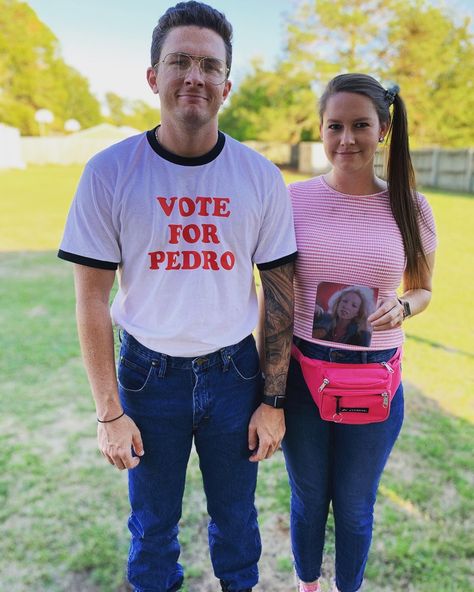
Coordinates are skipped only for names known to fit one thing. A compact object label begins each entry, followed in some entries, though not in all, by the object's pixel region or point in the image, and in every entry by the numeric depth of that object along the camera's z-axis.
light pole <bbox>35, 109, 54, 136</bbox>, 30.78
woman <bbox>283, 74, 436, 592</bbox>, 1.55
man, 1.37
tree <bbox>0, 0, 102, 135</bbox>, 34.97
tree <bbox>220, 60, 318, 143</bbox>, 22.42
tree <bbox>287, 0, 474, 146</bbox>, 20.70
